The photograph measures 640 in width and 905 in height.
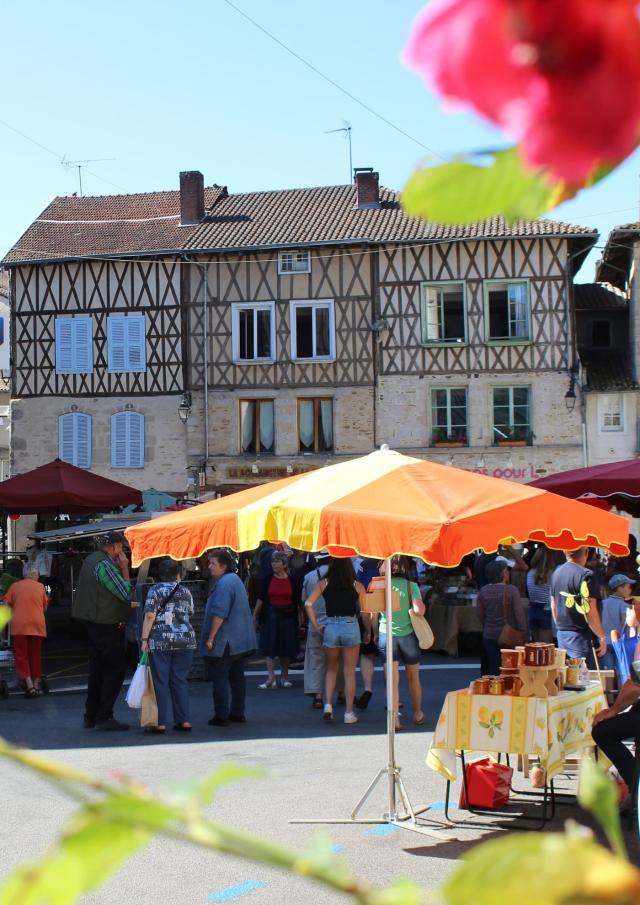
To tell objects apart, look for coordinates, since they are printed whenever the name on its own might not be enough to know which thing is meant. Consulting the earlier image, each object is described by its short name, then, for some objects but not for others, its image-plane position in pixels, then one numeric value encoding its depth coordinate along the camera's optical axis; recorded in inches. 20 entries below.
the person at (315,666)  482.6
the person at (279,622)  547.2
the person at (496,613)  471.2
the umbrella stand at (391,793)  287.6
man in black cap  435.8
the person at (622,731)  295.9
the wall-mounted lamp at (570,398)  1215.6
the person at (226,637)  446.3
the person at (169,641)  433.7
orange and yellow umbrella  262.2
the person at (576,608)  385.1
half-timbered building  1235.9
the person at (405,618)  423.2
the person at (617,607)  380.2
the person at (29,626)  510.6
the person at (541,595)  540.4
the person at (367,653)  476.7
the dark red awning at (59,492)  689.6
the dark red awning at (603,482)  611.8
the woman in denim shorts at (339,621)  450.6
